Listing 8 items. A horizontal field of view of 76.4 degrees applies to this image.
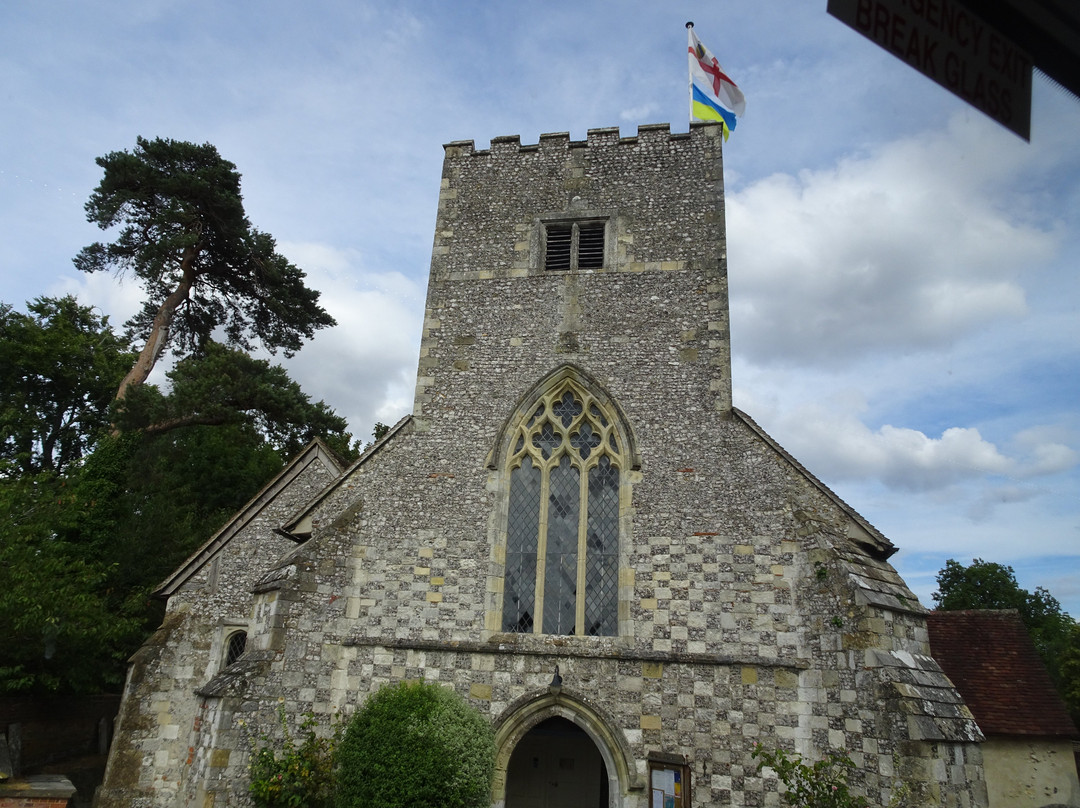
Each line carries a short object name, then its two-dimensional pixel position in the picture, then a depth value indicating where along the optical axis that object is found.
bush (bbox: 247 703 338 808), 8.53
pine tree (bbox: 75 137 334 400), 17.73
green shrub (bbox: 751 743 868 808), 7.59
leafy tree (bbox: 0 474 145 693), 11.55
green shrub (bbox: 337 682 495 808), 8.27
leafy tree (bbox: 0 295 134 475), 19.52
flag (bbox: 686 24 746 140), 13.82
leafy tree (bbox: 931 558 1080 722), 32.91
